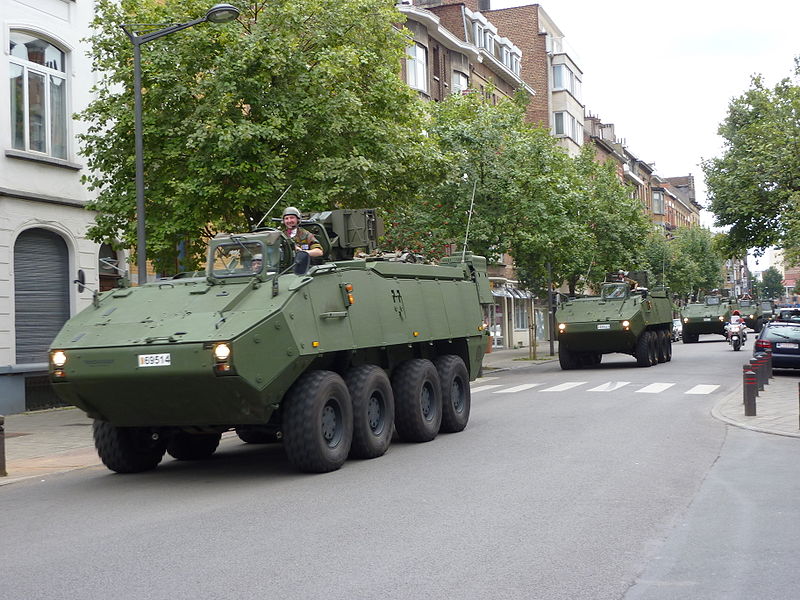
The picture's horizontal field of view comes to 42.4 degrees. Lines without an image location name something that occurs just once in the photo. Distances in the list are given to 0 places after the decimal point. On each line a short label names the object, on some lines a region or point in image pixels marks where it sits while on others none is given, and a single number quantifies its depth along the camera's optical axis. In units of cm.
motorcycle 3722
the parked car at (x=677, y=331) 5502
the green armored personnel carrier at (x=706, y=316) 4853
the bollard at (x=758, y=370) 1773
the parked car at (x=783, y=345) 2305
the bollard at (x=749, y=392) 1438
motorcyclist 3794
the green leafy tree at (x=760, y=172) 2833
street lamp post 1527
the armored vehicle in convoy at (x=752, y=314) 5688
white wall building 1923
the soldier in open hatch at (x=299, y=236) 1108
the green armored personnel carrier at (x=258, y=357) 922
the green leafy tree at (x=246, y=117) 1708
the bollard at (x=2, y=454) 1093
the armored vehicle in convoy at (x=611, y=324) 2658
